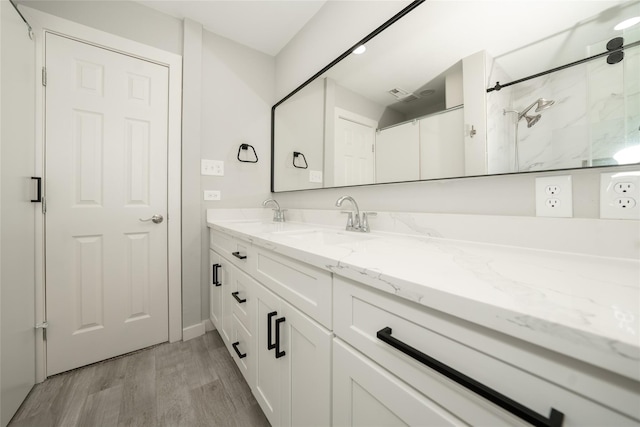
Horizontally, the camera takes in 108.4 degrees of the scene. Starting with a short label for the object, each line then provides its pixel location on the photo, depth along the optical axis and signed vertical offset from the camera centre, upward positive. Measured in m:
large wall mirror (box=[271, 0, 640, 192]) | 0.62 +0.44
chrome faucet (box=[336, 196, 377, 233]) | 1.19 -0.03
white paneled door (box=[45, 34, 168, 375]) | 1.32 +0.07
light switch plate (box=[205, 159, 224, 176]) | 1.75 +0.37
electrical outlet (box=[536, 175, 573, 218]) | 0.68 +0.06
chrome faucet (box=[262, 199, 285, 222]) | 1.85 +0.00
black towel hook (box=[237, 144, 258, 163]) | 1.91 +0.55
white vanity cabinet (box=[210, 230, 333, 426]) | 0.65 -0.43
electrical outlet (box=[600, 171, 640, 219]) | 0.58 +0.05
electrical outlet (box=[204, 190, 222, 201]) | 1.77 +0.15
